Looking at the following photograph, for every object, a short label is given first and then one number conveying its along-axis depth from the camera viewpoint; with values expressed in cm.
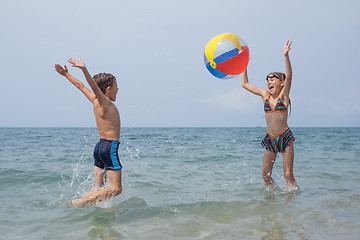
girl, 540
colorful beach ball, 553
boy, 450
